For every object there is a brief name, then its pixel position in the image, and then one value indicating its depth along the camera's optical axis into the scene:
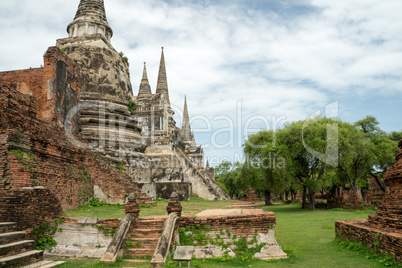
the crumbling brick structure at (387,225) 6.29
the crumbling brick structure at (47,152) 7.27
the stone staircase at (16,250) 5.43
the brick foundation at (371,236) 6.00
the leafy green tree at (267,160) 22.52
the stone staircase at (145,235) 6.48
